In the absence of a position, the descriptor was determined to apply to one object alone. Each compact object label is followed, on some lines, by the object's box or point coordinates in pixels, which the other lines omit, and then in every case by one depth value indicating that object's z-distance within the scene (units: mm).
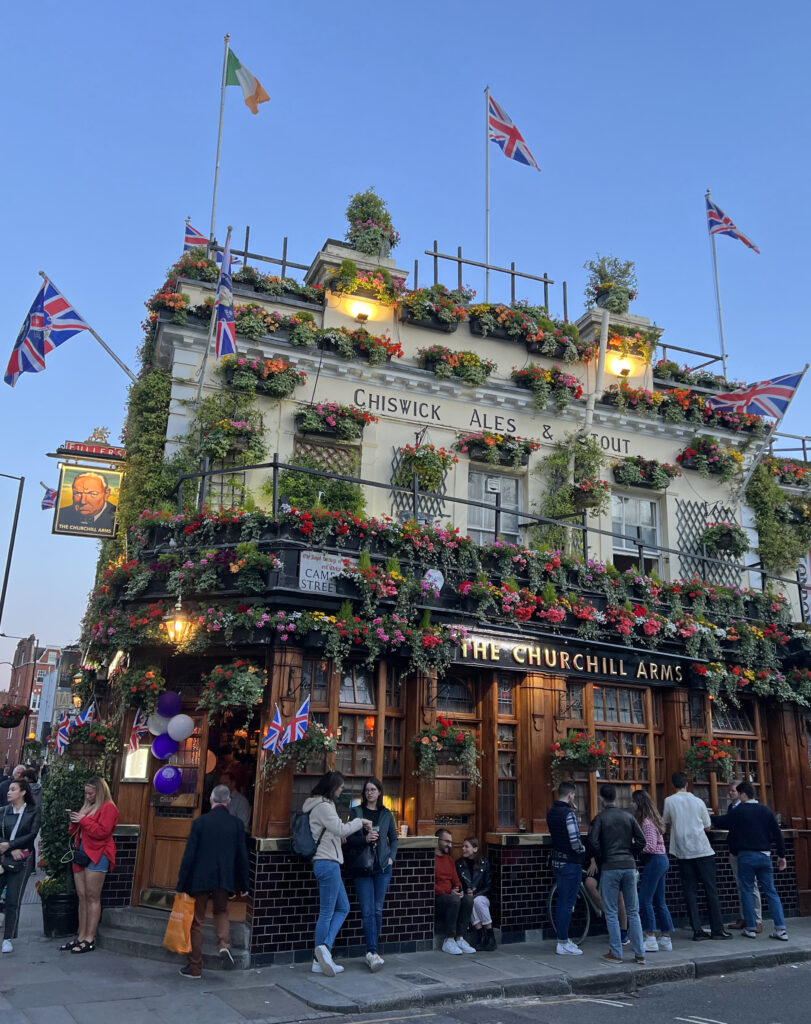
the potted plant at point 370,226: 16000
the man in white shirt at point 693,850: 11711
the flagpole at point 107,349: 13249
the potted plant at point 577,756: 12305
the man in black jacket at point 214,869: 8914
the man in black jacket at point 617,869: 10023
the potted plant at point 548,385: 15547
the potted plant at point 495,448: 14875
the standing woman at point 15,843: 9852
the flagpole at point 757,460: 16828
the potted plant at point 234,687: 10305
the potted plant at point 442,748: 11180
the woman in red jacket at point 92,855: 9938
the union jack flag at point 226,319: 12398
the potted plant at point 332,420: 13688
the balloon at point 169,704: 11438
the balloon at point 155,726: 11336
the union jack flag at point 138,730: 11473
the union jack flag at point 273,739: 10156
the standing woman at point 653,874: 11148
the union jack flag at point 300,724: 10227
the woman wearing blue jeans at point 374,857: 9539
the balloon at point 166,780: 11078
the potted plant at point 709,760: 13594
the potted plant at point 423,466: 14102
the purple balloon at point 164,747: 11141
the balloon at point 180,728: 11094
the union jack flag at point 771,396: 15883
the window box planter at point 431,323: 15398
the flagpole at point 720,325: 19297
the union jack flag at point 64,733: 12008
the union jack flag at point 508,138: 17766
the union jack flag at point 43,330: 12945
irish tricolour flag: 15445
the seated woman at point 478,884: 10922
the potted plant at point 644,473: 15977
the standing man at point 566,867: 10766
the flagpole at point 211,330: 12617
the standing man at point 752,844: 11898
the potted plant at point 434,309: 15359
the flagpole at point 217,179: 15036
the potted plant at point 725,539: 16094
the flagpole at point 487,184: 17598
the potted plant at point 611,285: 17641
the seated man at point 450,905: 10727
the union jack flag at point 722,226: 18734
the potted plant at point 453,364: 15023
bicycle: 11820
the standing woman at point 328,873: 9133
